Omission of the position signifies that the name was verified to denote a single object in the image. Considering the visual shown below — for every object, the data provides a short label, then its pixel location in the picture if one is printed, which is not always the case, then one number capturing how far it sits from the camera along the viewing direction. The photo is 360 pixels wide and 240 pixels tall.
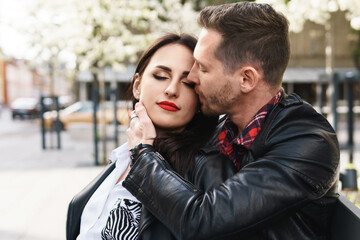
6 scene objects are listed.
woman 1.73
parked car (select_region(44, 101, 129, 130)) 18.41
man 1.27
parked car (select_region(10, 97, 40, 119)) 30.47
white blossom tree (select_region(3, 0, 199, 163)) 9.19
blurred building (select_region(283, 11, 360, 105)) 32.81
